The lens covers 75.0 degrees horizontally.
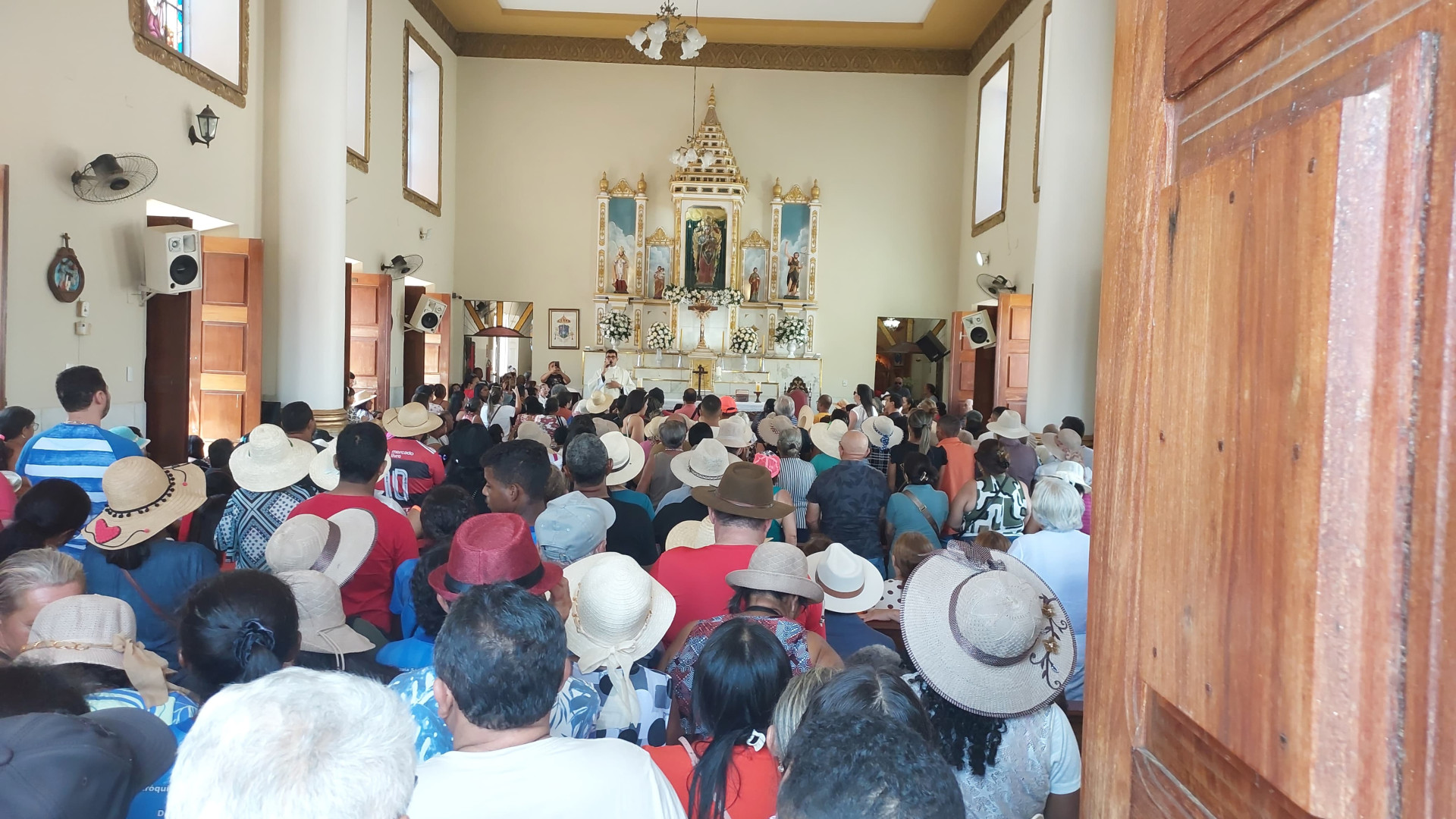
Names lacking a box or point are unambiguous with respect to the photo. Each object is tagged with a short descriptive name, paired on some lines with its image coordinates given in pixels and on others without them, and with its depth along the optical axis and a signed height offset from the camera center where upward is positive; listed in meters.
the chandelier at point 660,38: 11.35 +3.85
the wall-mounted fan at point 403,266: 12.89 +1.12
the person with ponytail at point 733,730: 1.73 -0.74
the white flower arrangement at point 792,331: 15.98 +0.48
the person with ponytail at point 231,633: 1.92 -0.59
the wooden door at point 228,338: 8.61 +0.03
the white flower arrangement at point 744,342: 15.80 +0.28
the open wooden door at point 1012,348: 12.33 +0.25
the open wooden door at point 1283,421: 0.55 -0.03
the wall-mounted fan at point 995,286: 12.95 +1.12
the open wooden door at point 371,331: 12.38 +0.19
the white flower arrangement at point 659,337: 15.66 +0.30
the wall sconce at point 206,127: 8.03 +1.82
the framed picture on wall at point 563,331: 16.36 +0.36
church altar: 15.88 +1.19
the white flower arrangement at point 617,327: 15.75 +0.46
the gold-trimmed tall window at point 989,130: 14.50 +3.75
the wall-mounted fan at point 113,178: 6.62 +1.14
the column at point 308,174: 9.16 +1.64
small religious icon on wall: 6.46 +0.42
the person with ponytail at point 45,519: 2.81 -0.55
